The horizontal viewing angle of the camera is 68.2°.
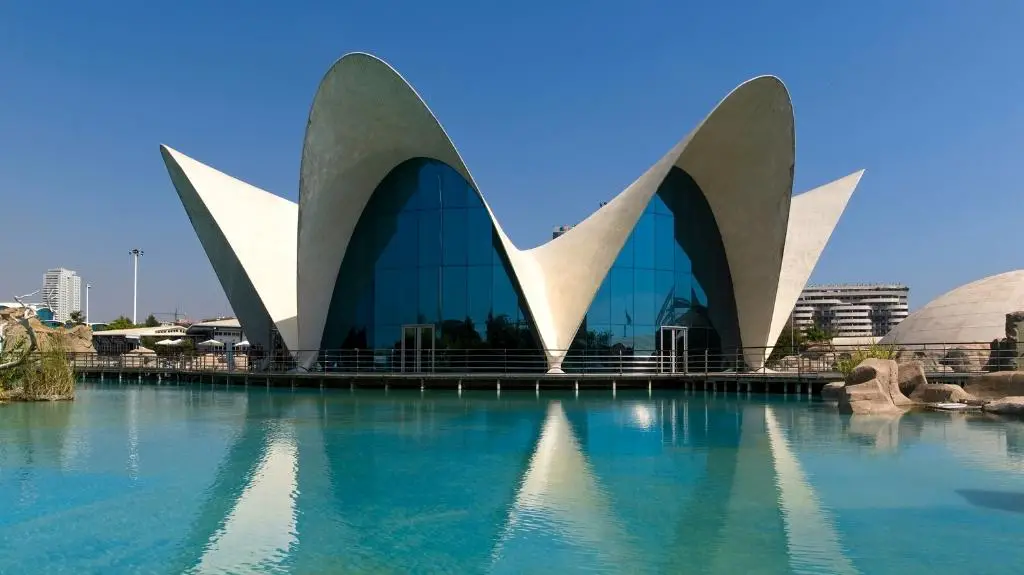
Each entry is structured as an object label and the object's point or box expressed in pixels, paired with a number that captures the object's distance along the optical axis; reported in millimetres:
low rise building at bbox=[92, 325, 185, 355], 53156
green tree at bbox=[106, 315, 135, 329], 82912
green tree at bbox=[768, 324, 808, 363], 59131
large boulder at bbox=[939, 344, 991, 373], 21495
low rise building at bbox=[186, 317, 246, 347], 61212
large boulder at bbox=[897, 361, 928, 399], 17664
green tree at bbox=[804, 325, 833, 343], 60612
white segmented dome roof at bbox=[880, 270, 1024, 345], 28547
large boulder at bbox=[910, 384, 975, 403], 16781
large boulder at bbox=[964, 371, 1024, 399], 16438
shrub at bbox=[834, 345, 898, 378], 19297
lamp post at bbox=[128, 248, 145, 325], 67050
